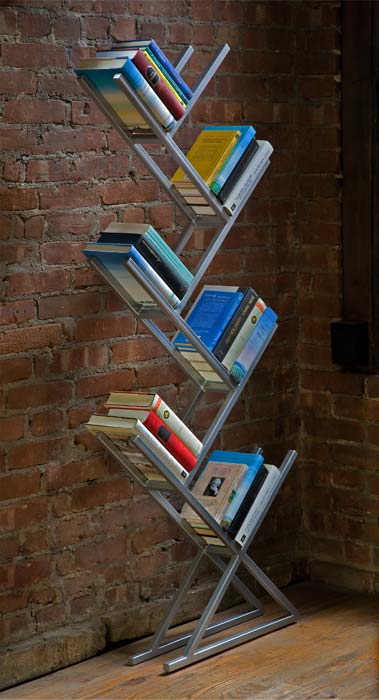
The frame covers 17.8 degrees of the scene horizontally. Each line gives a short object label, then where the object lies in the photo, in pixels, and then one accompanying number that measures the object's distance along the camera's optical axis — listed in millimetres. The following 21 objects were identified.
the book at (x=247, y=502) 3381
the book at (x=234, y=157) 3154
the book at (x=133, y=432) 3074
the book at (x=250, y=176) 3197
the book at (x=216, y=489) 3334
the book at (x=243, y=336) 3271
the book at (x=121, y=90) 2893
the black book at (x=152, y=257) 3041
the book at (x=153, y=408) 3126
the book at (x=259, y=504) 3387
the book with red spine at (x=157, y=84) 2924
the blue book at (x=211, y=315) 3236
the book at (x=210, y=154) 3152
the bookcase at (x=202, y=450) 3084
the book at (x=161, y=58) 2986
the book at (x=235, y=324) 3244
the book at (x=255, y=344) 3303
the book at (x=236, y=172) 3176
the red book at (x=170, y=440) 3117
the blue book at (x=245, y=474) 3342
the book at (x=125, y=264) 2998
